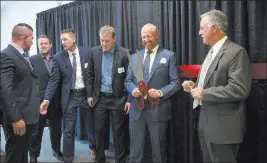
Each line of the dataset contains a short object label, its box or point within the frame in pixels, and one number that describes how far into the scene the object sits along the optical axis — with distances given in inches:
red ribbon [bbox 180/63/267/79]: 88.8
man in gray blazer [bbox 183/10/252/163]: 69.7
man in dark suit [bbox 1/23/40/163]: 83.4
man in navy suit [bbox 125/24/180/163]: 100.7
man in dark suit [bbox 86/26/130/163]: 117.8
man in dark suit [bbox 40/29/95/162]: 122.0
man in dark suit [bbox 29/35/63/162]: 132.9
